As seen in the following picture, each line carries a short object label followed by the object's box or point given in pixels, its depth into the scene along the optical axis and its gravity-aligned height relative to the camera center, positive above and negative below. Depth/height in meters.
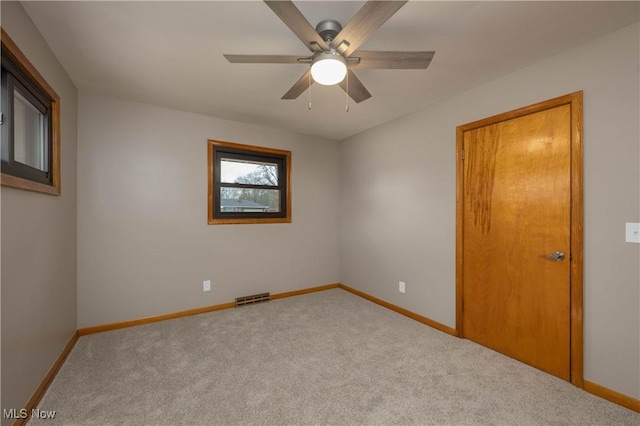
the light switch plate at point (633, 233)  1.71 -0.13
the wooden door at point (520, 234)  2.03 -0.18
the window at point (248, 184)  3.48 +0.38
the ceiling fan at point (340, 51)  1.26 +0.93
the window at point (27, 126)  1.54 +0.59
